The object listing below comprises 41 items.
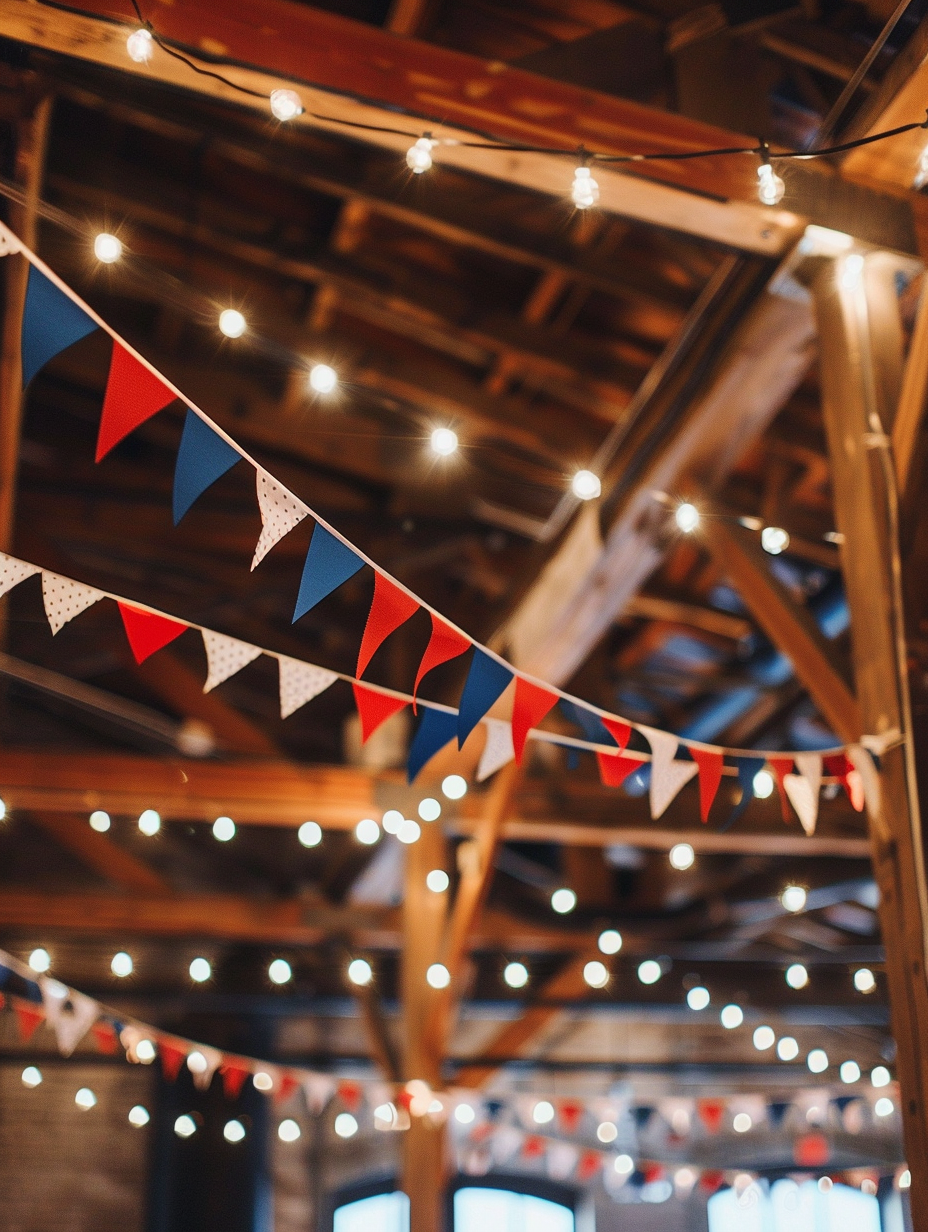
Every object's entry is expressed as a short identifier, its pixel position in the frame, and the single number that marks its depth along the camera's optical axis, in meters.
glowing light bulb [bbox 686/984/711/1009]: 7.11
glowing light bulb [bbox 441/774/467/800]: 5.07
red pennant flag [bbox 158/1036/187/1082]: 6.02
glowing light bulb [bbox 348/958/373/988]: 5.58
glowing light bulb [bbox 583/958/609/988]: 6.33
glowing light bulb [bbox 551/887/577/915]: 5.89
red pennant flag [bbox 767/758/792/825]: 3.42
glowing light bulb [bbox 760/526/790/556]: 3.58
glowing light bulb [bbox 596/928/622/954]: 6.65
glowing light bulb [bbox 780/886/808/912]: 4.89
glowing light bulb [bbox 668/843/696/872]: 4.95
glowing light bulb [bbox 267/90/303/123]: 2.61
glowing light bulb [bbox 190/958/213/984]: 5.62
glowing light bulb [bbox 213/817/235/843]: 4.83
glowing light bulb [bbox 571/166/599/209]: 2.76
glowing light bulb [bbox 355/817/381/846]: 4.91
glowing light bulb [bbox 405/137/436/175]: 2.67
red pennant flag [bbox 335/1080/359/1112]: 6.19
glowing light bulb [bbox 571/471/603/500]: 3.32
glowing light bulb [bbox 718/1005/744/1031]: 6.82
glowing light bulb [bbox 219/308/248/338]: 2.67
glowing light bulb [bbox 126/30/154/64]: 2.46
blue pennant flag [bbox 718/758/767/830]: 3.33
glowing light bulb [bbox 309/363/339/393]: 2.88
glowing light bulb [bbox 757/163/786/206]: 2.79
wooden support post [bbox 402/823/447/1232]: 5.21
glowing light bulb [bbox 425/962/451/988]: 5.33
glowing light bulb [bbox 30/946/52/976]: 5.25
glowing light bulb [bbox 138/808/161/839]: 4.93
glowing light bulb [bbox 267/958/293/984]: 5.66
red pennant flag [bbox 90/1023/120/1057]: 6.12
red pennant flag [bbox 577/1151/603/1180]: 7.41
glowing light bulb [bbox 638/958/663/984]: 6.68
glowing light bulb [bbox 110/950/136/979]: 5.21
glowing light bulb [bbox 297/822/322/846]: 4.96
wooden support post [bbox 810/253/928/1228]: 2.49
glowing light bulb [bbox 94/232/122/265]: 2.43
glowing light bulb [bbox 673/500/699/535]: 3.46
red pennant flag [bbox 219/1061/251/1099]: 6.23
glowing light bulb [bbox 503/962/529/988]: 6.19
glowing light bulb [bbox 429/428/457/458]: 3.01
